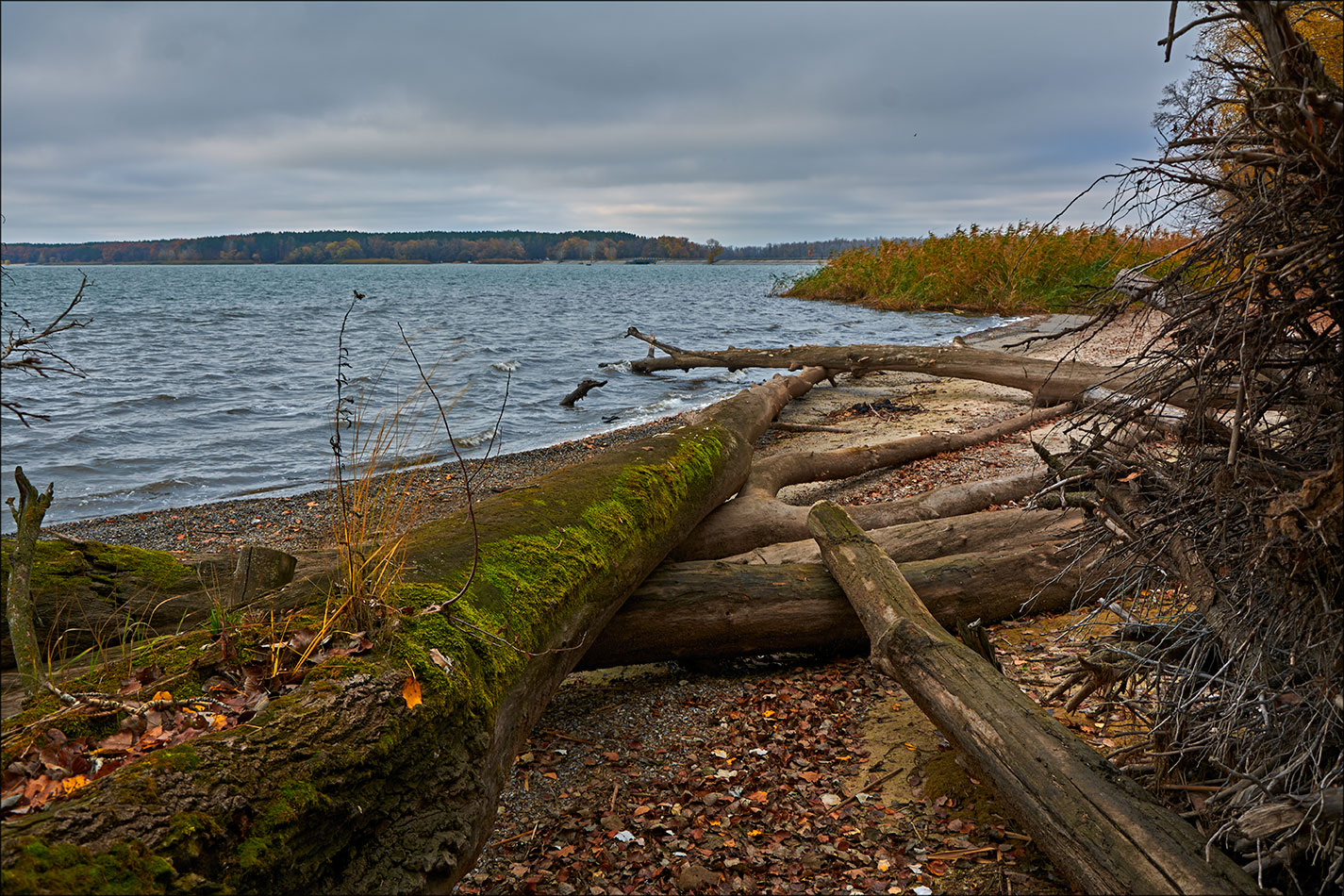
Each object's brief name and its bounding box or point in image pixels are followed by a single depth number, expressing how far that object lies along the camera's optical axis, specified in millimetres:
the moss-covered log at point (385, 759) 1925
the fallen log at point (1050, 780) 2385
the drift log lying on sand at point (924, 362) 10539
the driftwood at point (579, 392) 14922
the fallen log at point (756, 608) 4570
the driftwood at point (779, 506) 6082
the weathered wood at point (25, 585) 2498
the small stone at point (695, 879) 2934
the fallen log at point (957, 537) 5402
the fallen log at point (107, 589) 3639
